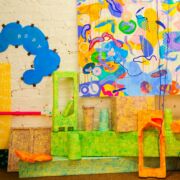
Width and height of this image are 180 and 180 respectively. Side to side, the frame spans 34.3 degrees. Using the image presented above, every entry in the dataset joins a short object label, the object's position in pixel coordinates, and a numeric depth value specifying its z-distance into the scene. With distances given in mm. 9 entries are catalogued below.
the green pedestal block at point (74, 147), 2119
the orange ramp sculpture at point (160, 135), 2064
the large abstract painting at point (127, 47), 2361
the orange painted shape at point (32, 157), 2031
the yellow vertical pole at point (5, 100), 2377
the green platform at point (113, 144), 2152
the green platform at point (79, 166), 2086
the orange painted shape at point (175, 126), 2133
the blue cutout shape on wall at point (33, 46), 2400
